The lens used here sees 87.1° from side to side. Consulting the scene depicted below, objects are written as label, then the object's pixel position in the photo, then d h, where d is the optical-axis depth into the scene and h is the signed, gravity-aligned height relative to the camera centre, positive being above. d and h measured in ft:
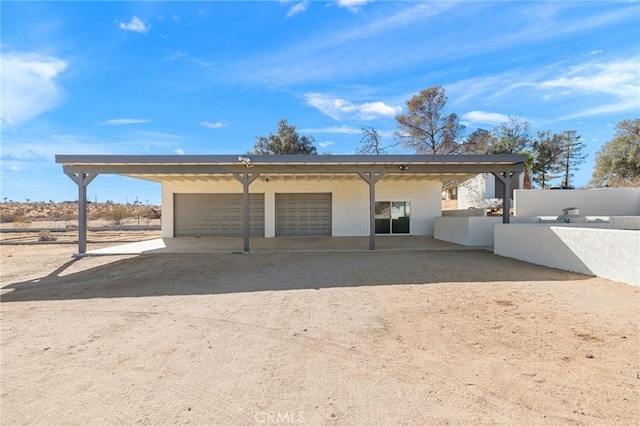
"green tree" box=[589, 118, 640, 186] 82.84 +12.40
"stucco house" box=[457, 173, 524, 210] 67.87 +3.55
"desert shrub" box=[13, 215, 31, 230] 73.55 -3.75
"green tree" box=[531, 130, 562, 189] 87.66 +14.37
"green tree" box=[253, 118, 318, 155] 91.66 +17.84
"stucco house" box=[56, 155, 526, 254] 51.85 -0.01
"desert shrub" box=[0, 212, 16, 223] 90.36 -2.93
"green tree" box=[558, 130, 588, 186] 91.91 +14.92
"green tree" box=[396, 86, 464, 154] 79.46 +19.52
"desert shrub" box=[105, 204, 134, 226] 81.22 -2.69
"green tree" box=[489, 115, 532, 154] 84.12 +18.51
